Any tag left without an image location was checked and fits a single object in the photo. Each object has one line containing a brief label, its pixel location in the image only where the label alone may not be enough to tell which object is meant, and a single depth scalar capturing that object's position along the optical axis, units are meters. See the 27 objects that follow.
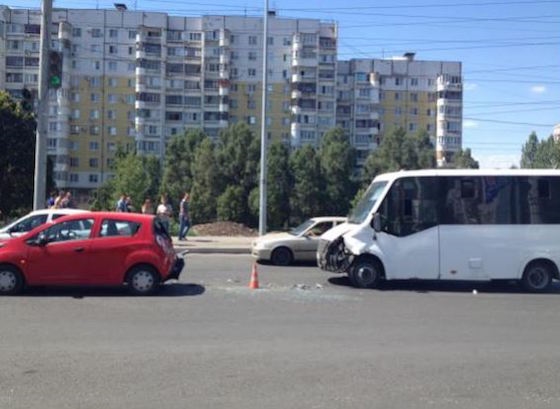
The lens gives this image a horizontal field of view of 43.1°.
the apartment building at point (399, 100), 103.94
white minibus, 14.13
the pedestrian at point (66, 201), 22.45
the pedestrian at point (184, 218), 25.25
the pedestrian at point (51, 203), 25.44
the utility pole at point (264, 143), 27.78
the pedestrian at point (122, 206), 23.72
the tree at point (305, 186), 60.38
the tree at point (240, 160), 61.09
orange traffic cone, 13.88
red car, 12.45
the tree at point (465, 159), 72.25
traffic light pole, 20.83
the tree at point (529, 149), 70.88
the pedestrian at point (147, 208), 24.47
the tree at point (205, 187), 60.72
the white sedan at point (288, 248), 18.42
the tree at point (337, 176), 63.25
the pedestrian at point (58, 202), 22.42
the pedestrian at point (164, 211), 23.85
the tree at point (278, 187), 58.78
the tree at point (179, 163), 66.75
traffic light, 20.56
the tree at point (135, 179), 68.19
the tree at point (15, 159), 44.16
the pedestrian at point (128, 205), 23.97
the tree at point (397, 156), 72.12
